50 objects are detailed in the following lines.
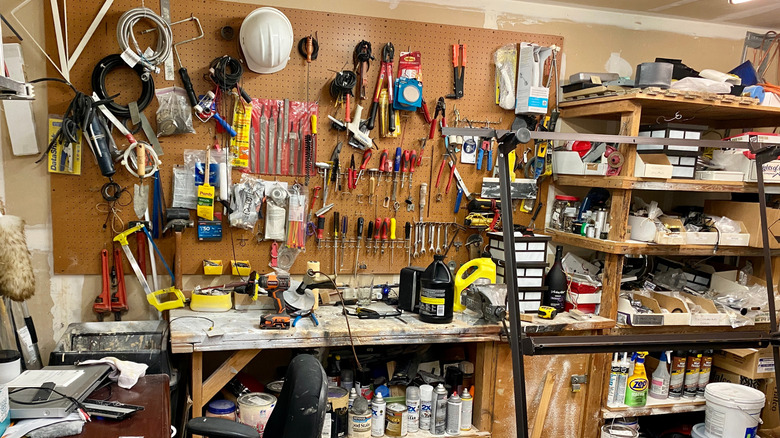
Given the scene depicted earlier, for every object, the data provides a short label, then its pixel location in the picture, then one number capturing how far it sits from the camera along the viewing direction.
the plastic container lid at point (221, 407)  2.21
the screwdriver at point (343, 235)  2.66
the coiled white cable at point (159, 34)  2.28
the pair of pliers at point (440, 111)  2.71
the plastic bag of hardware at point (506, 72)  2.78
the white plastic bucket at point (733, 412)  2.51
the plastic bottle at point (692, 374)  2.75
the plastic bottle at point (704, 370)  2.76
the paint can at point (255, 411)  2.16
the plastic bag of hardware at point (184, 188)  2.48
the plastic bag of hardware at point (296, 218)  2.59
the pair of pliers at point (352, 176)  2.63
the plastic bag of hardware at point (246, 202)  2.52
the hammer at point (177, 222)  2.41
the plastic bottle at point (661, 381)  2.70
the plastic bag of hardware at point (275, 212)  2.56
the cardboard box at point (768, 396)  2.81
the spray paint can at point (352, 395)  2.38
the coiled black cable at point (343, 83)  2.53
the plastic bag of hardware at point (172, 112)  2.40
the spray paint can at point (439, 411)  2.40
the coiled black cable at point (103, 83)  2.32
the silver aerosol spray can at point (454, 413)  2.38
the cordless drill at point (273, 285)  2.31
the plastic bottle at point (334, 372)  2.46
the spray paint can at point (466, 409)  2.42
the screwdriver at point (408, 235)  2.76
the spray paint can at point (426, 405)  2.39
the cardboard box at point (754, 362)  2.71
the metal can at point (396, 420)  2.34
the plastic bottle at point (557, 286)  2.61
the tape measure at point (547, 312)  2.48
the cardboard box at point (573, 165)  2.59
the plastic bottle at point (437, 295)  2.32
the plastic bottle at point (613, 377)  2.61
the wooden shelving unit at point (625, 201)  2.47
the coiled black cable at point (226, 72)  2.40
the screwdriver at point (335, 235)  2.66
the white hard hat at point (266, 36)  2.36
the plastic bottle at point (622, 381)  2.61
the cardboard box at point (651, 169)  2.46
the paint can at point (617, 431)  2.59
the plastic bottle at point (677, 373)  2.70
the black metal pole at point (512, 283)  1.78
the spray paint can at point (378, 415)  2.35
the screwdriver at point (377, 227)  2.69
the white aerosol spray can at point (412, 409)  2.38
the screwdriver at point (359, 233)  2.69
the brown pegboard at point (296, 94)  2.39
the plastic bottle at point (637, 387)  2.62
